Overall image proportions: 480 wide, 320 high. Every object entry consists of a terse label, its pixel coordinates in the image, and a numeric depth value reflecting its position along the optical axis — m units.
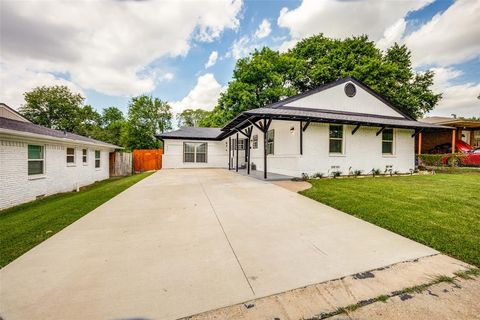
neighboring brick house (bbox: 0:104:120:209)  6.18
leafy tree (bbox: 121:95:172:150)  29.55
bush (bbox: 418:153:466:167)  13.07
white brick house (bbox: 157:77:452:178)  9.16
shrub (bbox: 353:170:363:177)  10.00
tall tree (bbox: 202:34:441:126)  18.78
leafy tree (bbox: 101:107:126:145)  37.20
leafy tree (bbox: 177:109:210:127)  47.14
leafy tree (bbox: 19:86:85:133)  32.00
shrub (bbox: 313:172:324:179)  9.27
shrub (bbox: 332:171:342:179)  9.59
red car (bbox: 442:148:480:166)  12.52
